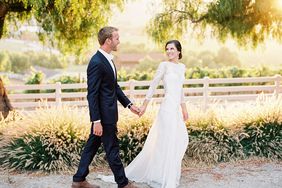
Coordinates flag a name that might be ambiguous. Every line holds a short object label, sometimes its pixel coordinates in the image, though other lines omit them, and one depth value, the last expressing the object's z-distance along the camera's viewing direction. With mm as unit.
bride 5488
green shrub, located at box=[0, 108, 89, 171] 6344
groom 4754
